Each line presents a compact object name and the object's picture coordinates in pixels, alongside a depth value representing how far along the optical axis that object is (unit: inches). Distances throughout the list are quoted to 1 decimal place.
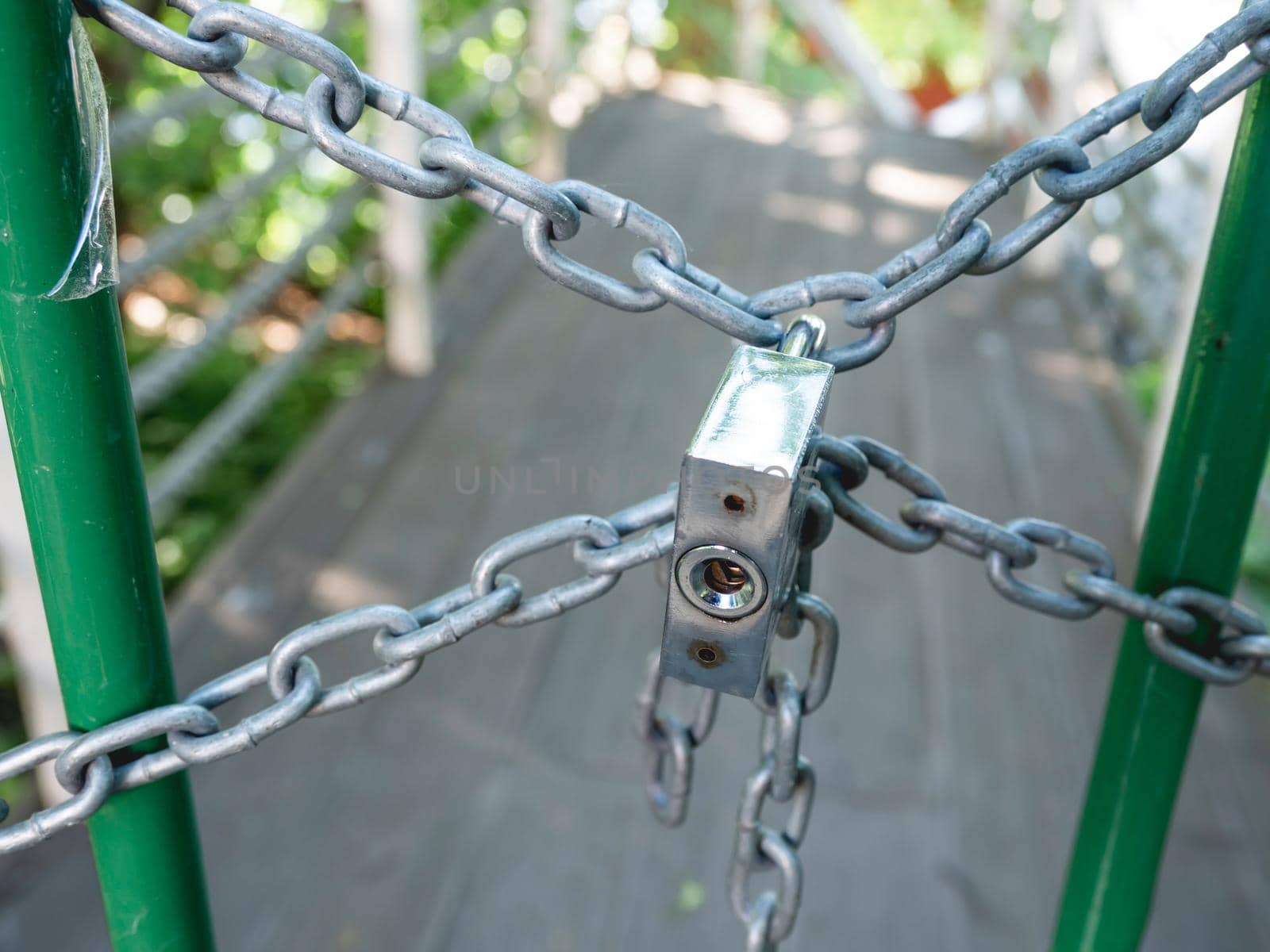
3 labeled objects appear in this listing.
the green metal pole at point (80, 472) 22.8
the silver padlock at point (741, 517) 21.8
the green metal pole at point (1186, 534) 27.9
